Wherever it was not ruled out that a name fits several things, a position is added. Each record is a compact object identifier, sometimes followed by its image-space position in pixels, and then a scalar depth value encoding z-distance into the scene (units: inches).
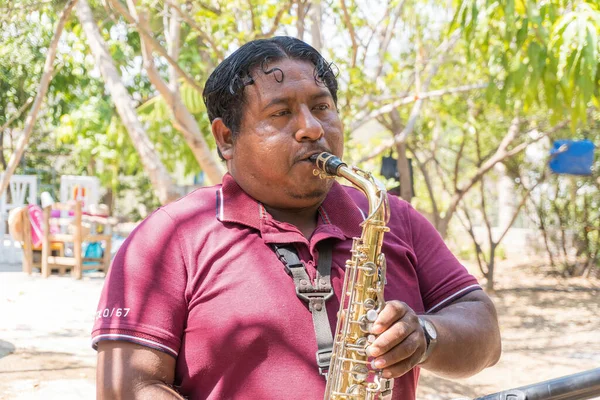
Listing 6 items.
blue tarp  375.9
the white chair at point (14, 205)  454.6
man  63.3
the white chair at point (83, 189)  453.4
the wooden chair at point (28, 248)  388.2
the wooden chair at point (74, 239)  372.5
